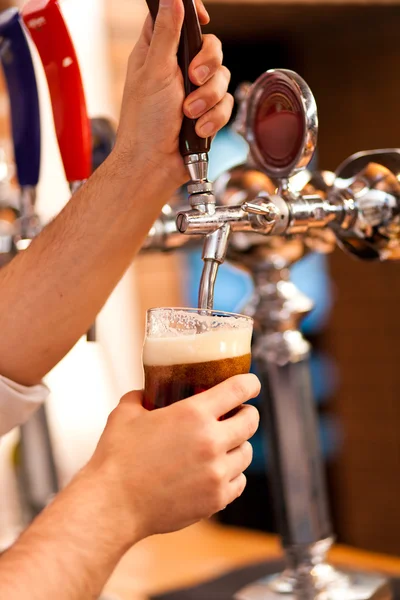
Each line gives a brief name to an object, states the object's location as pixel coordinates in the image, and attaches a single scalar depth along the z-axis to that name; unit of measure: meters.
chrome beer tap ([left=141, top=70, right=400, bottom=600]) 0.78
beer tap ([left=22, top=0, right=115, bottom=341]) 0.83
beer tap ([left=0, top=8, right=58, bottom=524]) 0.96
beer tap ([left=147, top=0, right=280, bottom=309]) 0.65
